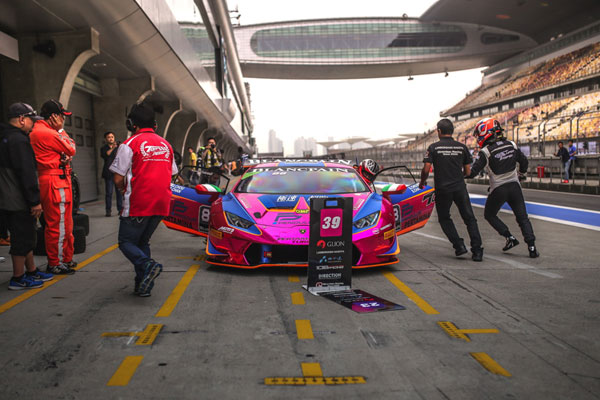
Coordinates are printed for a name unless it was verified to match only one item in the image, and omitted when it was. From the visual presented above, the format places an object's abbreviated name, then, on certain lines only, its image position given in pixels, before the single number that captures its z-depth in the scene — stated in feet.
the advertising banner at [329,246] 15.79
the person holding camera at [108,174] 38.99
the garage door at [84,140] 52.54
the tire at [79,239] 23.06
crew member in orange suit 17.89
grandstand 65.36
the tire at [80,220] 25.21
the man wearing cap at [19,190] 15.72
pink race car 17.88
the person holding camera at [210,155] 46.42
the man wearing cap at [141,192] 15.16
